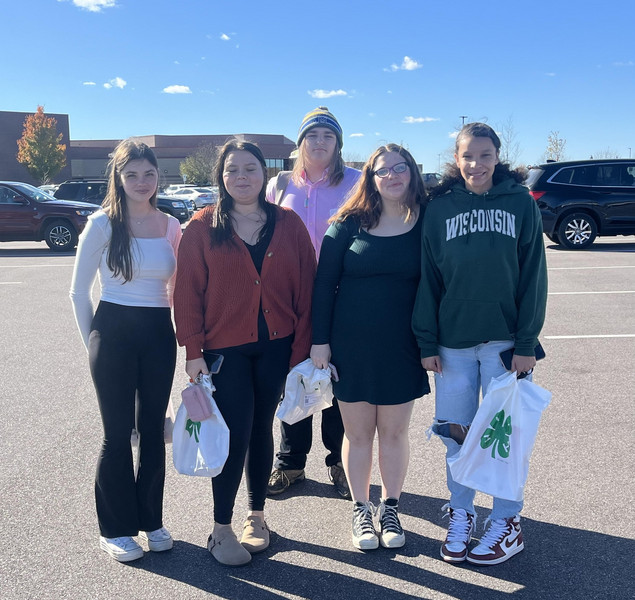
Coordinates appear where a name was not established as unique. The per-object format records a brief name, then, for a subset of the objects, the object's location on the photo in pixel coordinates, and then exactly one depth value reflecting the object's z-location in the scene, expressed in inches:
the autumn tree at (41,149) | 2089.1
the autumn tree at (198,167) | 2340.1
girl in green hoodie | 107.8
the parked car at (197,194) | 1282.0
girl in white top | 111.3
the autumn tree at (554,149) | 1632.6
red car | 590.2
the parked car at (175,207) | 782.2
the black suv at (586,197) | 529.3
